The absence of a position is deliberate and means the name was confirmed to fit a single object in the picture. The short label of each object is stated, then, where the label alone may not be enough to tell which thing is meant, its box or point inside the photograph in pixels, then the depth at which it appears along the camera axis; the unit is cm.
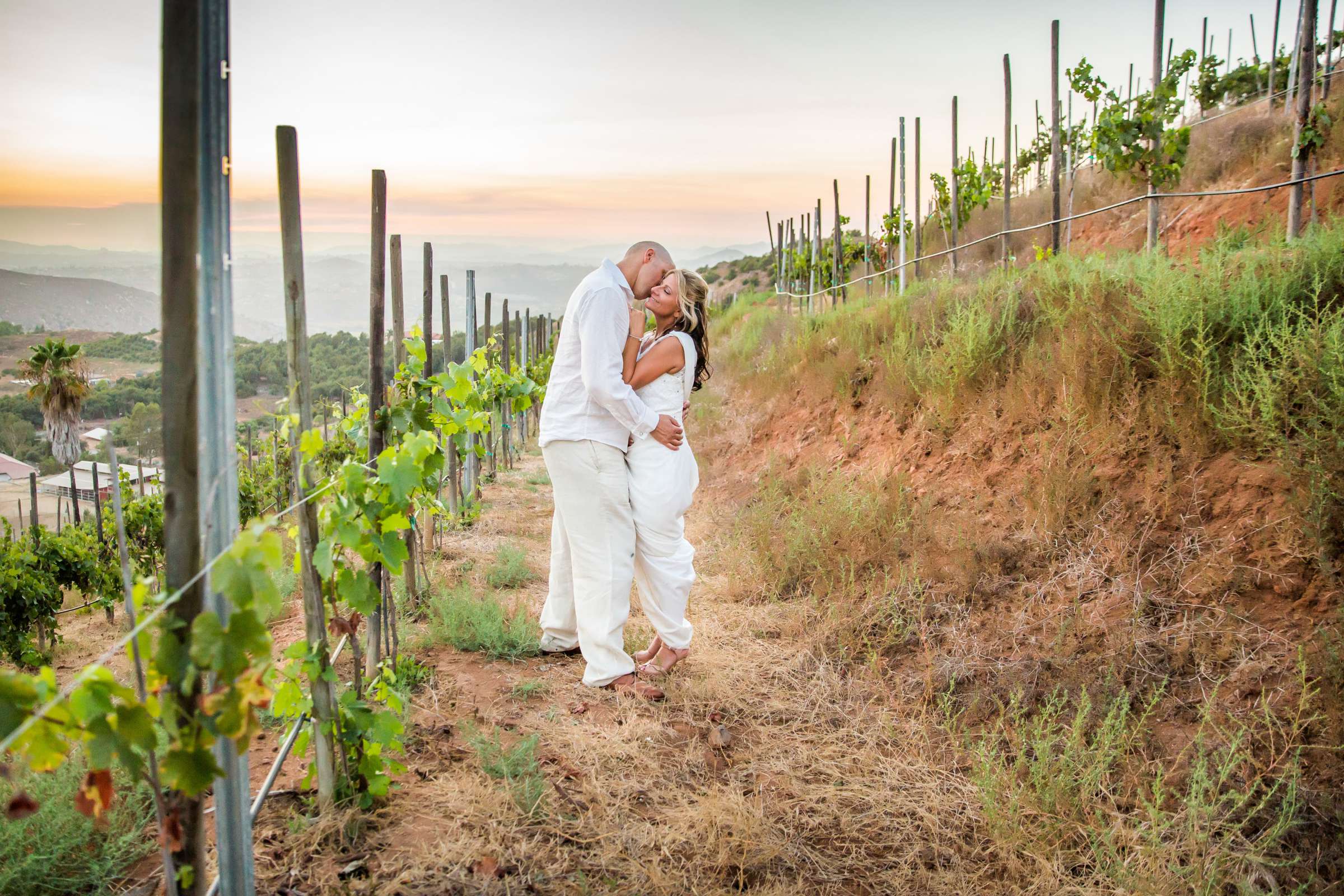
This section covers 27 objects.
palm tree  2109
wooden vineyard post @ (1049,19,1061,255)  782
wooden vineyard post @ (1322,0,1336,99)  887
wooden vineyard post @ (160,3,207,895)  140
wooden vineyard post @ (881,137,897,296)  1364
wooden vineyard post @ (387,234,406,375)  458
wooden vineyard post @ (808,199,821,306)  1586
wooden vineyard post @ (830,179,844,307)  1388
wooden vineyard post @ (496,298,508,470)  1180
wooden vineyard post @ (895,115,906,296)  1055
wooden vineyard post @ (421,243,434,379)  636
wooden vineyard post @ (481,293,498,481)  1019
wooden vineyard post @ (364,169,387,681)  325
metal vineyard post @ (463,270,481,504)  822
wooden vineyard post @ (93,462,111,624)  1034
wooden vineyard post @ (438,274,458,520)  685
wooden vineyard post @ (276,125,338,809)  227
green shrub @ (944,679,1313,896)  235
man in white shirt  350
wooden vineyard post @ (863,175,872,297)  1361
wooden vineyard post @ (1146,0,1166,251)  648
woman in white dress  358
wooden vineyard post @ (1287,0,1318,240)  508
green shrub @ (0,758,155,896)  207
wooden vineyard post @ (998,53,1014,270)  939
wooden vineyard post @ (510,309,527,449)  1527
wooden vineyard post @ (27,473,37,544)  1091
